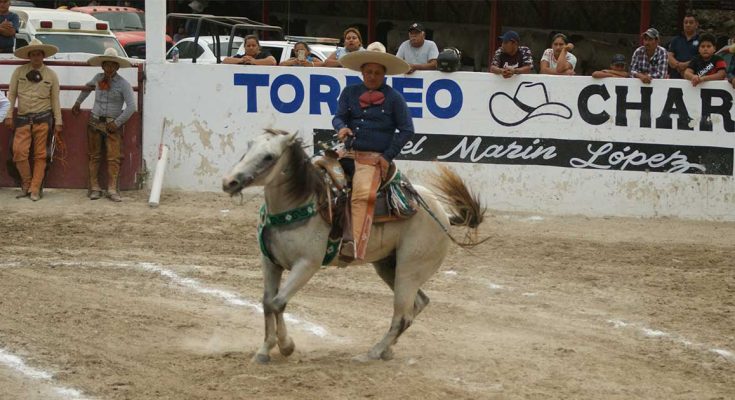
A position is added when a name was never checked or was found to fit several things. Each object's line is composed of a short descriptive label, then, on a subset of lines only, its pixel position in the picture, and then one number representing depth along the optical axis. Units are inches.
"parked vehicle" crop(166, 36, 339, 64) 810.2
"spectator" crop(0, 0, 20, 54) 666.2
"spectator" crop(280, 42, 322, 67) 616.4
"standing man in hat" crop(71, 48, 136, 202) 599.5
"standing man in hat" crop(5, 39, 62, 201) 596.4
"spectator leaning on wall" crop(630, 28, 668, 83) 577.3
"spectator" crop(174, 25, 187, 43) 1090.1
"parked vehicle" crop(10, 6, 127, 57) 814.5
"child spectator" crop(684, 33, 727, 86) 566.3
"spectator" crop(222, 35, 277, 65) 618.8
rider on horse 334.6
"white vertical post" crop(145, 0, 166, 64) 622.8
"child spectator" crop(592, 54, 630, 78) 577.0
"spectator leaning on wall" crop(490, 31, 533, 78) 592.1
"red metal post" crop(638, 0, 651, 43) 854.7
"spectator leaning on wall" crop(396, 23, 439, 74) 603.0
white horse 304.0
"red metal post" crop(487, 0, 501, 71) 965.2
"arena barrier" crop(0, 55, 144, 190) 615.2
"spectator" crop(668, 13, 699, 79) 588.4
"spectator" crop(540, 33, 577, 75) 600.7
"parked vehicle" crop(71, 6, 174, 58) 1038.4
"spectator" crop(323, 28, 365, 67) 597.9
